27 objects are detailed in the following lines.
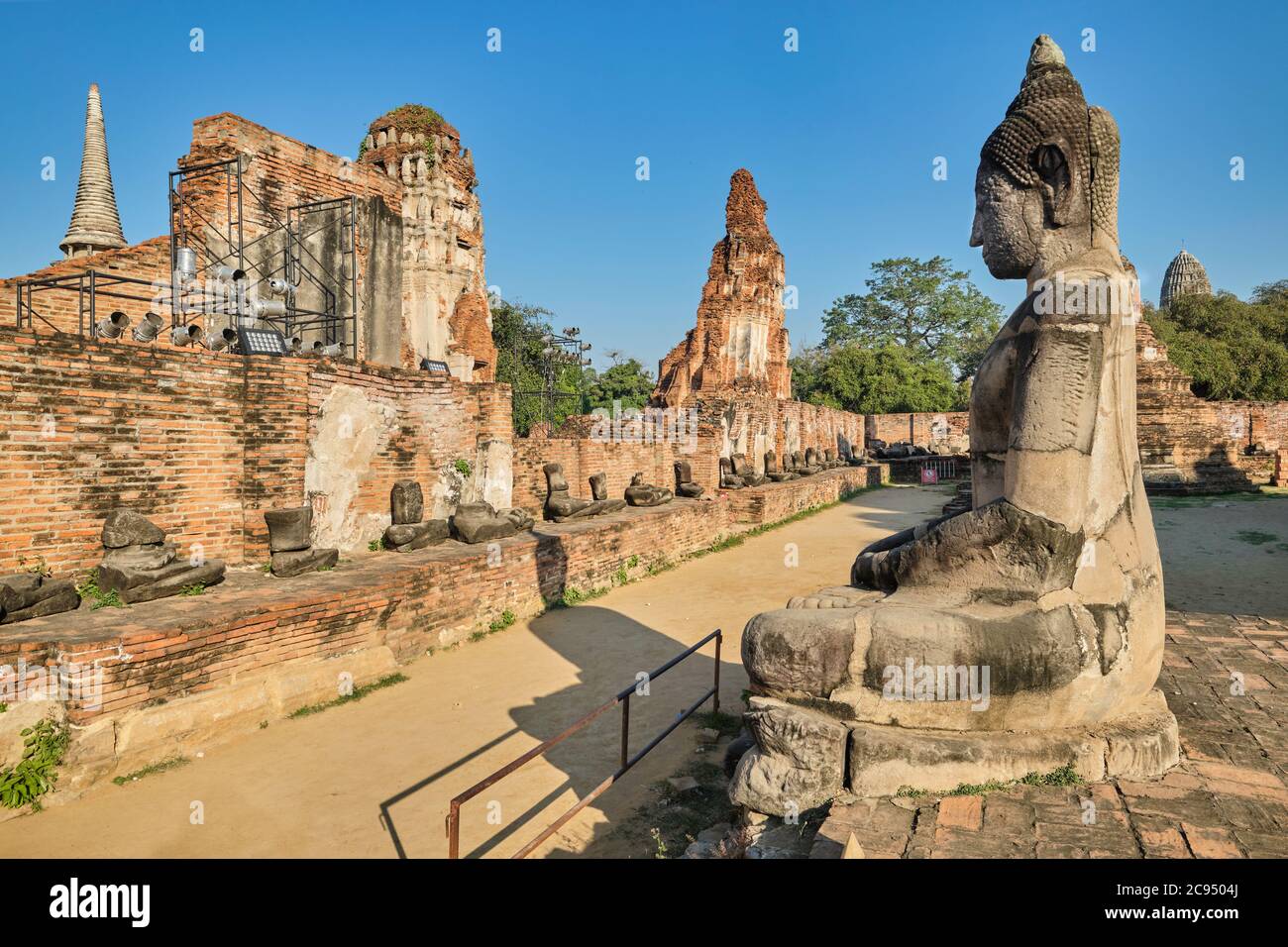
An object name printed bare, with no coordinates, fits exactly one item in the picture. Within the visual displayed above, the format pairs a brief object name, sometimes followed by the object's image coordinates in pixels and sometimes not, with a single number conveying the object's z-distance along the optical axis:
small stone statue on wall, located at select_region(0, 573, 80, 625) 4.26
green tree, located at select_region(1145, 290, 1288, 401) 27.95
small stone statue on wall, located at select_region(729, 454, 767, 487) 15.40
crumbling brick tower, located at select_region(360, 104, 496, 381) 16.61
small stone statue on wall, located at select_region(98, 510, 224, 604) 4.83
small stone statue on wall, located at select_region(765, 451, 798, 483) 17.41
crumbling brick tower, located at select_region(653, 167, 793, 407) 19.61
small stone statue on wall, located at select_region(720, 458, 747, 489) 14.92
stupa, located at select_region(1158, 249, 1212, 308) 48.38
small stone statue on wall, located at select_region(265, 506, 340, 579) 5.92
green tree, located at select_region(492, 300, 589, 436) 25.84
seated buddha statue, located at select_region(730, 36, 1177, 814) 2.64
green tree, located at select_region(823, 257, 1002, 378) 44.59
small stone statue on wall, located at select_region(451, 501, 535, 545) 7.66
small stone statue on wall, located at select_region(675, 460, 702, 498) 12.97
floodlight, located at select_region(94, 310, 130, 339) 7.97
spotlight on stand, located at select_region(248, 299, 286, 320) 9.37
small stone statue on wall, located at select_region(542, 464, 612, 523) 9.87
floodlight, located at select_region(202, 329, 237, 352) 7.82
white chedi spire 14.80
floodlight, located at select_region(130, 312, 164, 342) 7.62
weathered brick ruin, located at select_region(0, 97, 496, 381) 9.64
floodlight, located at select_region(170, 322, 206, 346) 8.34
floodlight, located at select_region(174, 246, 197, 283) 9.00
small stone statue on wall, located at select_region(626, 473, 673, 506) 11.37
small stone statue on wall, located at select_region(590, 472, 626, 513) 11.02
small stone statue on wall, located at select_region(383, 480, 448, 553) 7.33
